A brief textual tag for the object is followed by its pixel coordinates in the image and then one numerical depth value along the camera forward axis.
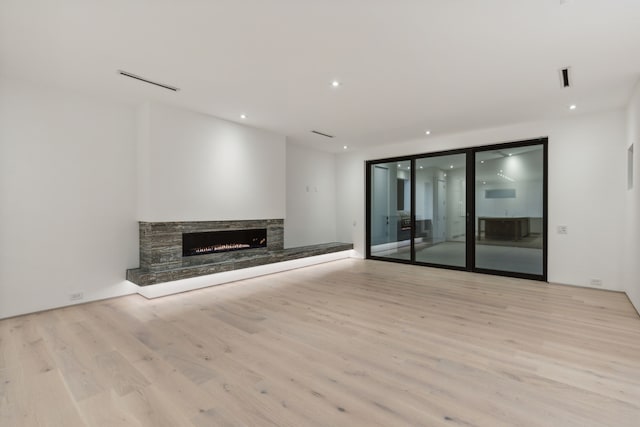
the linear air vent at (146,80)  3.41
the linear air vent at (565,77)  3.33
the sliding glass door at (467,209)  5.40
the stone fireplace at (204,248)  4.32
